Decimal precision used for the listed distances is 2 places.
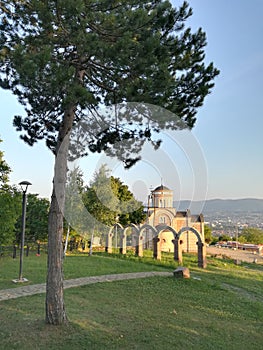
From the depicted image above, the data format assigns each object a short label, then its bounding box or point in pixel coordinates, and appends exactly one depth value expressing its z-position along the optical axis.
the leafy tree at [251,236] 50.59
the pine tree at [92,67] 3.98
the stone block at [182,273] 8.81
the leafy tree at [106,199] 11.89
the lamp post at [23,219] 7.68
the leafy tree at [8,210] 10.19
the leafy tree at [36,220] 14.36
